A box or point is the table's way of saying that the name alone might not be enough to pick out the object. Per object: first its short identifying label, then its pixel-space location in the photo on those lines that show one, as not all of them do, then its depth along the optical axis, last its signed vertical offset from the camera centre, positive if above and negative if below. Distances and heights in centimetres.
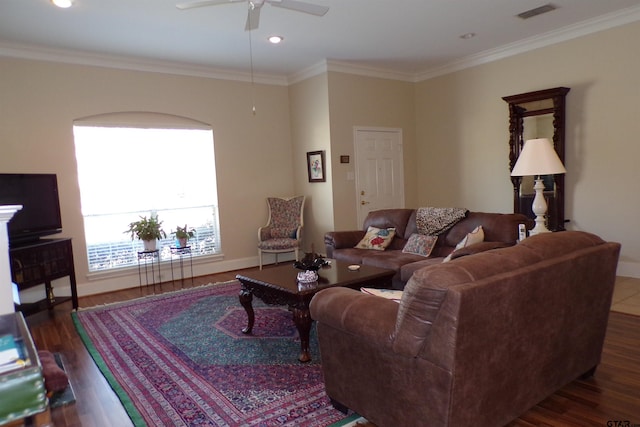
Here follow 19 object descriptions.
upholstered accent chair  558 -61
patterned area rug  222 -119
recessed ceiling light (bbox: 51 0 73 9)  339 +158
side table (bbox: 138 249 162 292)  525 -96
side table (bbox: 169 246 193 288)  521 -86
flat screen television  393 -5
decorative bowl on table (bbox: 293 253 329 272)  308 -60
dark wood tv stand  374 -65
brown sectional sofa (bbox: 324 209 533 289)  361 -60
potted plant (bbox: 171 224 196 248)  521 -57
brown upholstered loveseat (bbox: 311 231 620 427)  155 -67
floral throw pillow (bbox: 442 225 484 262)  353 -55
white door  596 +14
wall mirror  473 +45
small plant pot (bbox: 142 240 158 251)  495 -63
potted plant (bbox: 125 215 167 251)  490 -46
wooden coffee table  273 -73
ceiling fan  288 +130
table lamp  315 +4
